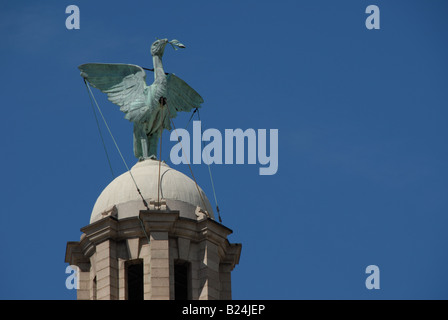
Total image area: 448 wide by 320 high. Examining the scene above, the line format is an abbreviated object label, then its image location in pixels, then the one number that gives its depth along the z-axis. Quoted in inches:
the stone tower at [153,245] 4050.2
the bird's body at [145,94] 4274.1
